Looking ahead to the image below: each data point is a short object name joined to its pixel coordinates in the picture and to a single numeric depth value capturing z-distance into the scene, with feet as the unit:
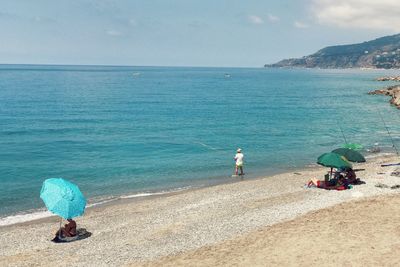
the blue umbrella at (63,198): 63.57
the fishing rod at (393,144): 146.82
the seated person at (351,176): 95.03
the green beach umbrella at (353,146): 113.99
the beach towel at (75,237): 68.51
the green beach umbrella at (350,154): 94.94
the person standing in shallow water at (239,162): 115.61
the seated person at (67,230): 69.10
